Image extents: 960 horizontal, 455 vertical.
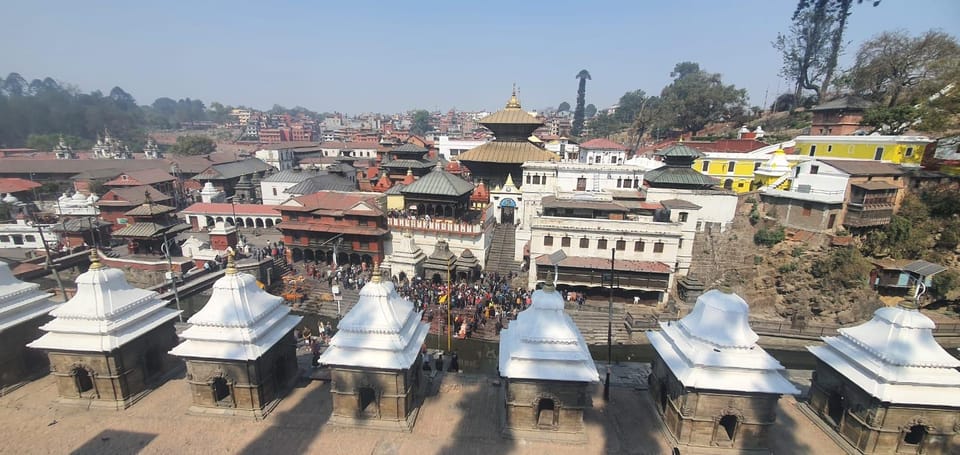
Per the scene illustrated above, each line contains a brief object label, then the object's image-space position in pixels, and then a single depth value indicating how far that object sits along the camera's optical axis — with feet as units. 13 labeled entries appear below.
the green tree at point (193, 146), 261.03
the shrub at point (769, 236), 90.74
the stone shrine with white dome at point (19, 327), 42.73
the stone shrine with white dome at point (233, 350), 37.52
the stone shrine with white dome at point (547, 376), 35.86
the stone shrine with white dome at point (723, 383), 33.88
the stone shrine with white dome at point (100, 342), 38.93
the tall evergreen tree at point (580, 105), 383.65
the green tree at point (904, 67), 106.73
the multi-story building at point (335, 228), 97.60
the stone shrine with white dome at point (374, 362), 36.65
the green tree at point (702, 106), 188.44
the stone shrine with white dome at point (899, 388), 32.83
